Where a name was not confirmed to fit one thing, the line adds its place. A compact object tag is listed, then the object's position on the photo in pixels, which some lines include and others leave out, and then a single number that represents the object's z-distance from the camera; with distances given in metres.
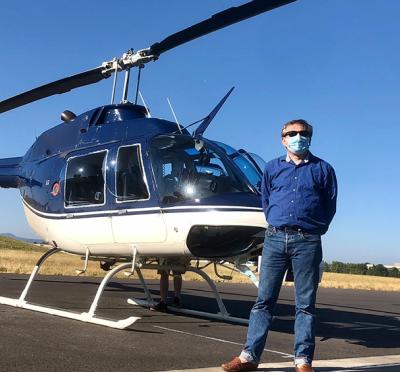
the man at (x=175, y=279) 9.04
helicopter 7.43
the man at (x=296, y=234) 4.79
